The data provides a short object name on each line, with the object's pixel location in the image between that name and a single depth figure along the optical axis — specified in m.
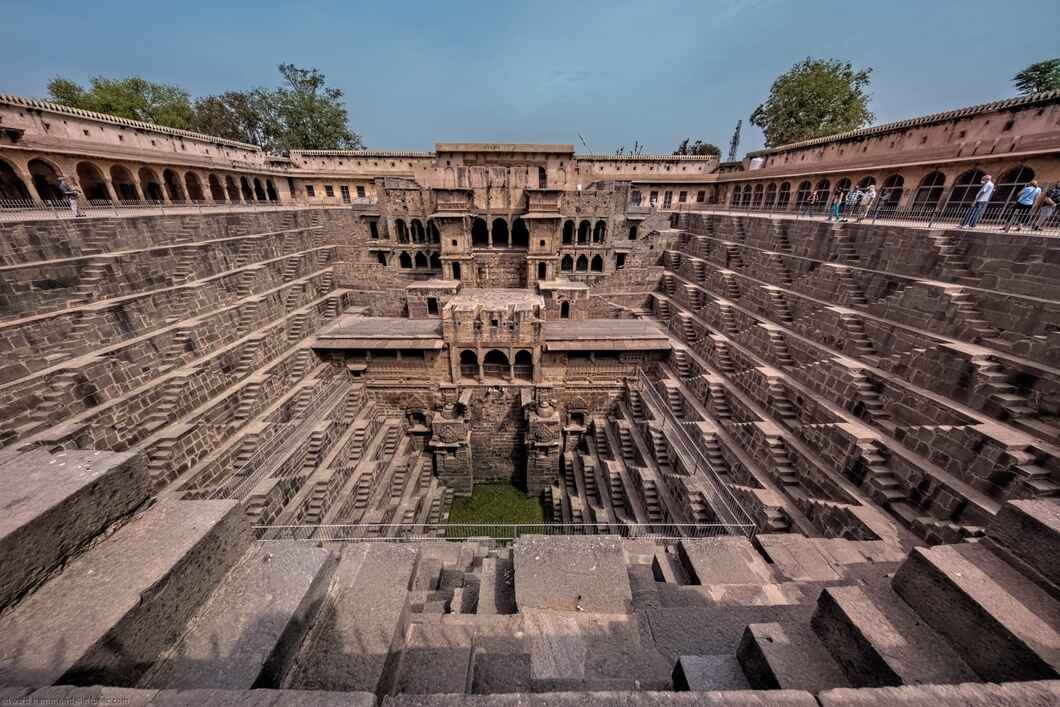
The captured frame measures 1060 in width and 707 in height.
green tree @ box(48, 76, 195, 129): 33.06
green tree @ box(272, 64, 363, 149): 42.12
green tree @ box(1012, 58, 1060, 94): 31.32
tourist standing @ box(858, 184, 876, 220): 15.91
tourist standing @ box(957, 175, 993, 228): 11.82
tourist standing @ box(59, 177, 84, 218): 12.13
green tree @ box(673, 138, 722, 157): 55.82
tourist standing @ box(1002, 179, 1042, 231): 11.09
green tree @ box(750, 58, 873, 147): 33.78
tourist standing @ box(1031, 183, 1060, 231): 10.76
